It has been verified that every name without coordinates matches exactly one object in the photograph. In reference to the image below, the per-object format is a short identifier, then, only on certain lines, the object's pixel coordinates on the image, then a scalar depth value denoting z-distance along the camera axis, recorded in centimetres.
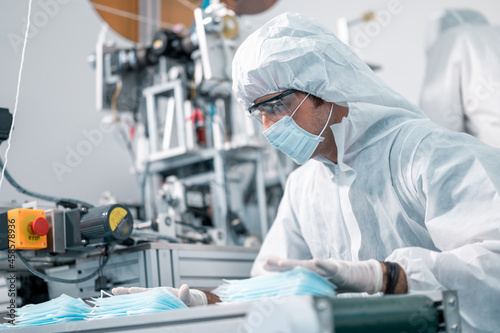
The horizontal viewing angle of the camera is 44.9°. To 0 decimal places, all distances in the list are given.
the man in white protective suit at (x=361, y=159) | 122
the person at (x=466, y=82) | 261
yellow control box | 142
